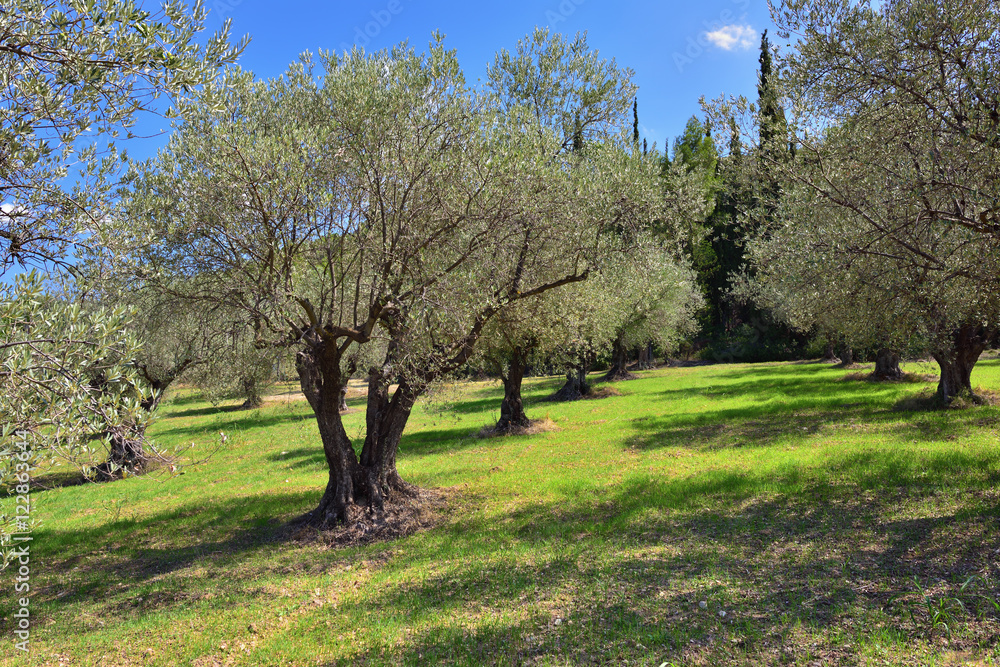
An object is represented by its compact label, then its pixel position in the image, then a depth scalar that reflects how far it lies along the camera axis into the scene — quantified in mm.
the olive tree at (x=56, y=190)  4793
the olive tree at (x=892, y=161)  8383
